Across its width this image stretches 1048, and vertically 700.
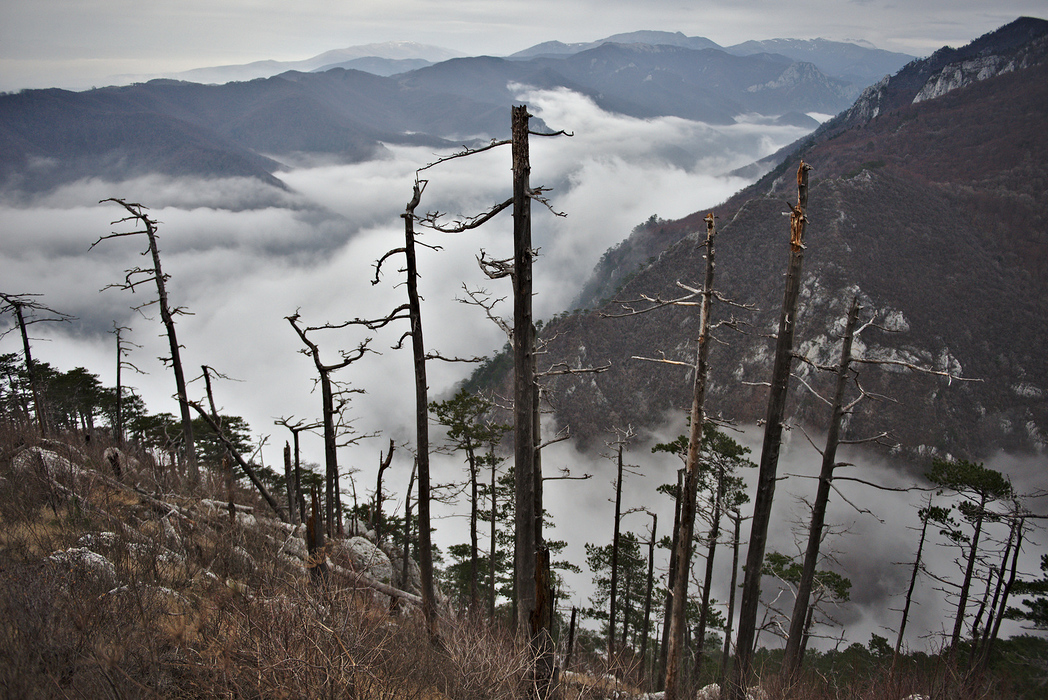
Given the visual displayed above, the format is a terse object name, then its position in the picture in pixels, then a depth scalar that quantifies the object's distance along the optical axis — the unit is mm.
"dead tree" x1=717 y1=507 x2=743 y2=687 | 14208
